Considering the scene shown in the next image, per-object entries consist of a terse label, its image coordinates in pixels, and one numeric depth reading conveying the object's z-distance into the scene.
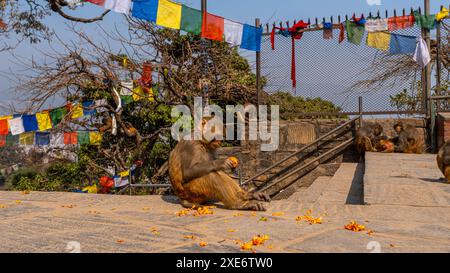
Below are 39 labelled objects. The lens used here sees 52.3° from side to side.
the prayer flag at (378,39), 10.16
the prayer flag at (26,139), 10.63
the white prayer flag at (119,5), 8.02
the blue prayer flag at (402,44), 10.09
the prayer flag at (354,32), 10.14
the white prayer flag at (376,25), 10.05
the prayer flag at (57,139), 10.63
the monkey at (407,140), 9.90
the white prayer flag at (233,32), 9.98
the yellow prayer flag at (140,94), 10.60
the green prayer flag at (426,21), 9.80
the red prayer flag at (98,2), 7.90
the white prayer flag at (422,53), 9.81
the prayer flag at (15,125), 10.09
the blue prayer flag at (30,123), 10.16
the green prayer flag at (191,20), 9.06
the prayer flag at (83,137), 10.70
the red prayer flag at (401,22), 9.95
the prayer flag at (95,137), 10.89
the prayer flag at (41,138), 10.77
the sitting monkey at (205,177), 4.72
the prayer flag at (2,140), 10.41
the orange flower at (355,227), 3.67
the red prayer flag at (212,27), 9.46
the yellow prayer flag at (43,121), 10.30
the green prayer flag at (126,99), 10.79
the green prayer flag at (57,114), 10.39
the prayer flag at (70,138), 10.56
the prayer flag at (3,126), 10.22
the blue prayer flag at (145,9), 8.37
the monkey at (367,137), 9.89
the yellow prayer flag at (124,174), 10.57
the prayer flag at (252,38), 10.46
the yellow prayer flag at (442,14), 9.70
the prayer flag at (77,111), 10.54
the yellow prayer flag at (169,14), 8.68
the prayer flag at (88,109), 10.79
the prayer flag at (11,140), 10.52
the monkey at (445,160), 5.77
